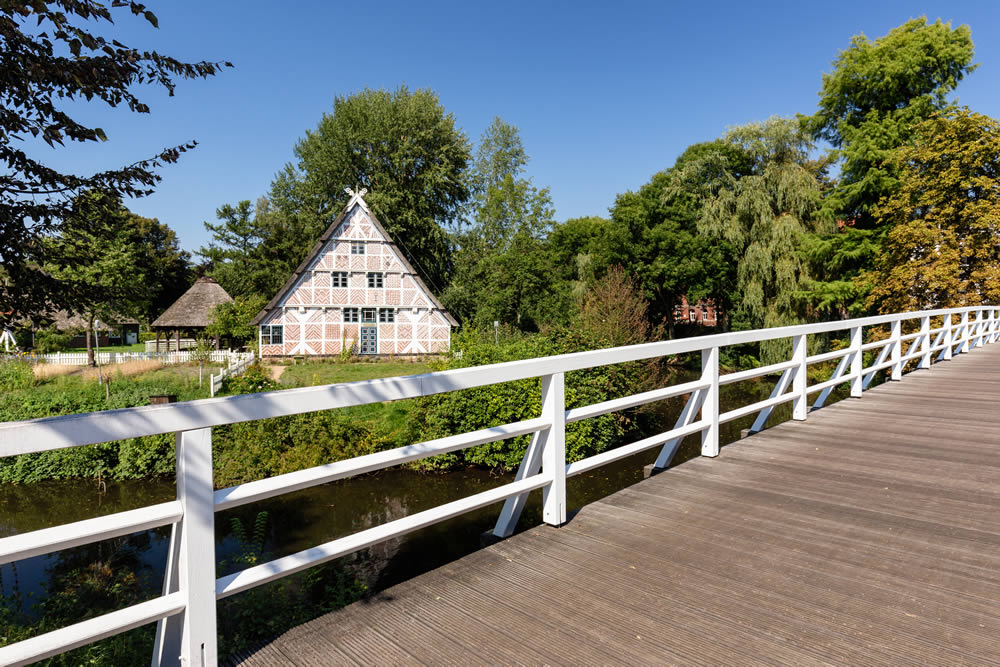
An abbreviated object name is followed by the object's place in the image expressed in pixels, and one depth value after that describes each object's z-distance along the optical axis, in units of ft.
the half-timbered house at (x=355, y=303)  96.99
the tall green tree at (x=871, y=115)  71.56
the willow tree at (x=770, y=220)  78.89
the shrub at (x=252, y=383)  52.19
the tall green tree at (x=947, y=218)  60.54
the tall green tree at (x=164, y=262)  172.64
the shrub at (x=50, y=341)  99.66
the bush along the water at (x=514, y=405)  41.27
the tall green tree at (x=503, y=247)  118.11
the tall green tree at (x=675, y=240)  95.25
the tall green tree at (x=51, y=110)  13.14
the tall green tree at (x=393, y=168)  134.10
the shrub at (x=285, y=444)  40.73
